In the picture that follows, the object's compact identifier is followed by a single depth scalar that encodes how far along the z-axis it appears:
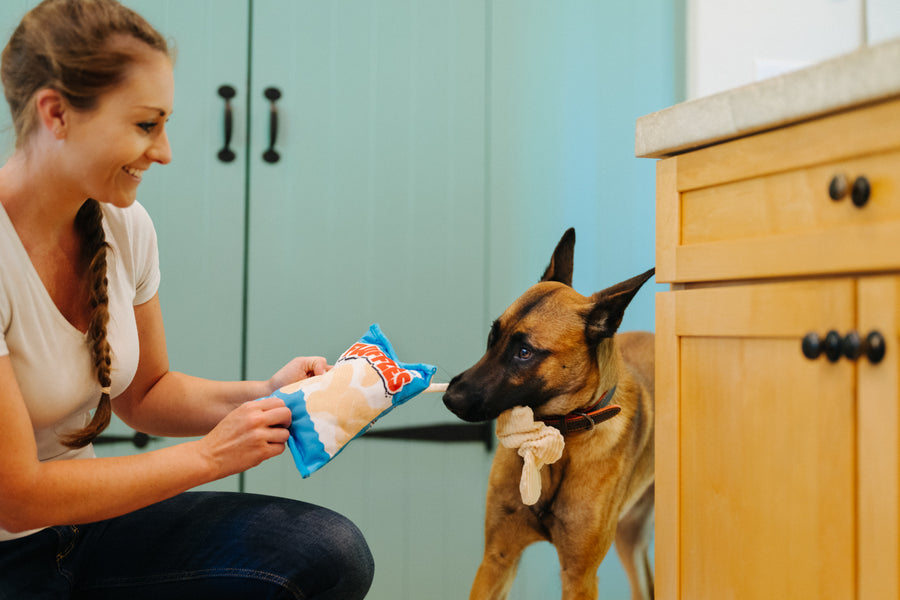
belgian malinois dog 1.32
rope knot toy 1.23
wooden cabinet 0.80
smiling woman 0.94
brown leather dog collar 1.34
